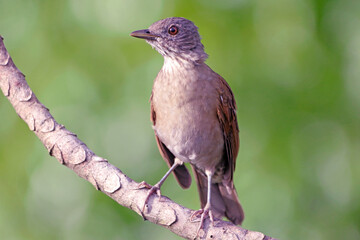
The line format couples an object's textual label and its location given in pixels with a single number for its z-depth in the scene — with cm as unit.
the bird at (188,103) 966
